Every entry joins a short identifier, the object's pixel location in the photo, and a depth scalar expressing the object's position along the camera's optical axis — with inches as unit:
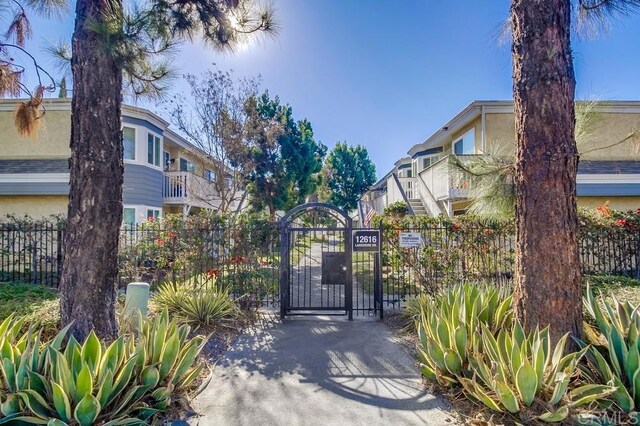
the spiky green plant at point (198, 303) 224.1
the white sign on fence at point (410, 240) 266.7
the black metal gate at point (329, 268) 257.9
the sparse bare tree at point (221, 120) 493.4
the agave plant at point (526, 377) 107.7
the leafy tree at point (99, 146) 143.7
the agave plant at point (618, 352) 109.0
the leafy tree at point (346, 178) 1416.1
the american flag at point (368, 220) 752.3
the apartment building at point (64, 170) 480.7
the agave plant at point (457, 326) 138.1
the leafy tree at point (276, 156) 555.2
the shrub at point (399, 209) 618.2
